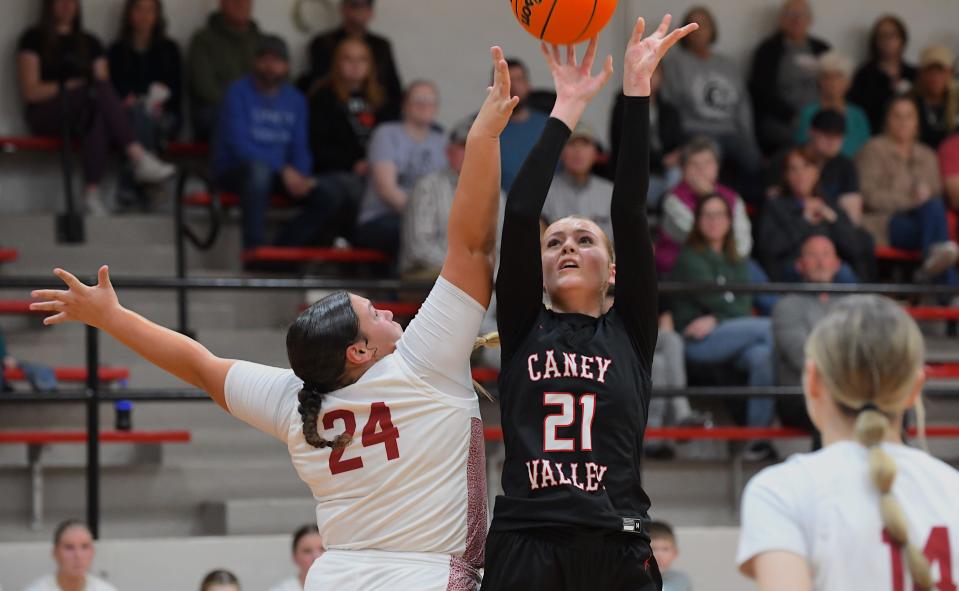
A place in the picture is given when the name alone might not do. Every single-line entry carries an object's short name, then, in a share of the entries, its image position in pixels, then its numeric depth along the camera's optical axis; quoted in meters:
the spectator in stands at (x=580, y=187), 12.70
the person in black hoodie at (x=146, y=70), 14.12
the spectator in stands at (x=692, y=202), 12.56
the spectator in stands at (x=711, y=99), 14.86
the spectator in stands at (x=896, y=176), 14.68
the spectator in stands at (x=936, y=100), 15.76
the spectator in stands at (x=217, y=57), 14.40
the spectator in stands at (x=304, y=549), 9.15
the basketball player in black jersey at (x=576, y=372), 5.08
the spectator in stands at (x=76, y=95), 13.47
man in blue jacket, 13.33
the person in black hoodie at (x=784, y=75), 15.67
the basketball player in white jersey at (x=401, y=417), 5.09
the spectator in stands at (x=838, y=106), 15.19
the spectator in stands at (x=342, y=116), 14.11
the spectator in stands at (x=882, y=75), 16.27
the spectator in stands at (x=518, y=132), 13.22
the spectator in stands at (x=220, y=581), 8.77
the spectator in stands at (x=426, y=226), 12.12
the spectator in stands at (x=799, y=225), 13.03
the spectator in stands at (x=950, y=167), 14.95
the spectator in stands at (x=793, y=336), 10.98
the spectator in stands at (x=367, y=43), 14.61
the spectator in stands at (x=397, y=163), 13.08
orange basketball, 5.90
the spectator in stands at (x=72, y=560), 8.81
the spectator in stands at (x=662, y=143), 14.12
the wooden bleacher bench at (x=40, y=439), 9.82
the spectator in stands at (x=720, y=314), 11.41
